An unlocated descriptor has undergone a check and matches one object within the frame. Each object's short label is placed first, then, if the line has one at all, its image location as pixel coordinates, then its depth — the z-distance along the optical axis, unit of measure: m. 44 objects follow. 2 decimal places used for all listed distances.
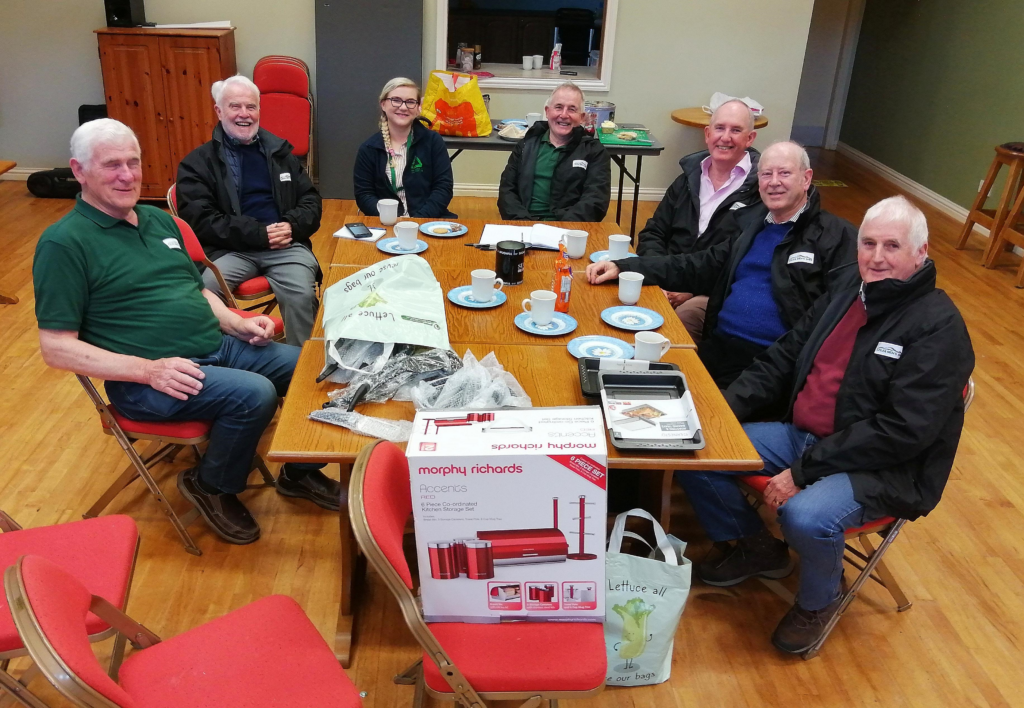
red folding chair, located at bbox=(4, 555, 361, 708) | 1.29
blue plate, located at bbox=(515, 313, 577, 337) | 2.45
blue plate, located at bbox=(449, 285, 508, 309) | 2.63
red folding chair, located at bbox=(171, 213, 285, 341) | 2.93
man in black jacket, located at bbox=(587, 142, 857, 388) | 2.81
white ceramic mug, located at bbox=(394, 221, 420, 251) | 3.17
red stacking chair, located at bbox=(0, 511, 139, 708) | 1.77
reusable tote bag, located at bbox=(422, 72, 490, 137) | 5.08
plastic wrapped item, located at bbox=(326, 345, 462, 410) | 2.06
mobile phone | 3.24
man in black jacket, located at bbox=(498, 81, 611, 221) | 3.95
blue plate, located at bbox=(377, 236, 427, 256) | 3.08
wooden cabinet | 5.45
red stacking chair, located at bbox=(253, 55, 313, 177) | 5.68
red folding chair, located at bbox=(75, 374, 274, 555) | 2.45
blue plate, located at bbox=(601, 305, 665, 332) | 2.54
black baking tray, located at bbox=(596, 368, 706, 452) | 2.11
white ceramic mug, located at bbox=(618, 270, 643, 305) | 2.71
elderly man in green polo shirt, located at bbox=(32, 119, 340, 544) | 2.32
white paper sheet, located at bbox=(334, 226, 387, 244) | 3.23
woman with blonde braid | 3.94
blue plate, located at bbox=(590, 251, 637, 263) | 3.12
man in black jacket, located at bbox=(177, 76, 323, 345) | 3.41
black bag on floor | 5.90
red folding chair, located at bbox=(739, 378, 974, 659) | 2.23
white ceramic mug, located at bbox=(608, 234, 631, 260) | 3.14
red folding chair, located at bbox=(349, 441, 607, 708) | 1.51
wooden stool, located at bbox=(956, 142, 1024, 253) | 5.25
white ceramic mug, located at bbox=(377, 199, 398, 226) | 3.31
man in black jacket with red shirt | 2.10
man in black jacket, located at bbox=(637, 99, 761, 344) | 3.32
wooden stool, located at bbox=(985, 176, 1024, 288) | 5.22
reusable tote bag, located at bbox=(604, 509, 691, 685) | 1.96
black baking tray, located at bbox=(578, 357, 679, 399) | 2.08
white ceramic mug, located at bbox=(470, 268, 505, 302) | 2.63
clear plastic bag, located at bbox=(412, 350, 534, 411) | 2.01
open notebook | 3.30
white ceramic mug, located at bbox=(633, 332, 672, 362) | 2.26
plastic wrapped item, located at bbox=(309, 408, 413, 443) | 1.92
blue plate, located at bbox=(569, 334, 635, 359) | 2.33
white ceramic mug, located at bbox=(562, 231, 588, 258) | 3.16
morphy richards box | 1.49
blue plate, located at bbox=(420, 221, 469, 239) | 3.36
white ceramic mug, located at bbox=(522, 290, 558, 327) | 2.47
